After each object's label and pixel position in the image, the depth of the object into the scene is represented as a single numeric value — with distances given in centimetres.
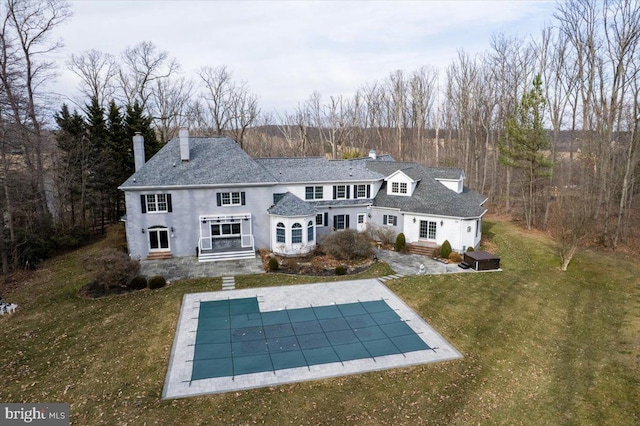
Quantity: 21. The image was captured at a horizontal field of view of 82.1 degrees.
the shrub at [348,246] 2488
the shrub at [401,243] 2756
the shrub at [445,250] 2582
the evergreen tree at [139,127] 3603
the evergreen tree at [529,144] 3281
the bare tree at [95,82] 4307
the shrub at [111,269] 2036
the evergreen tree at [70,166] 3062
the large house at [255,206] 2542
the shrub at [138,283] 2072
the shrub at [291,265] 2372
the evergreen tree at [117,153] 3397
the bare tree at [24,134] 2373
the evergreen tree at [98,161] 3247
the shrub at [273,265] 2336
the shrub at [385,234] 2884
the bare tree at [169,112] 5081
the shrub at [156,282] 2078
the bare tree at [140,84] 4681
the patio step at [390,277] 2241
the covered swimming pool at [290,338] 1329
